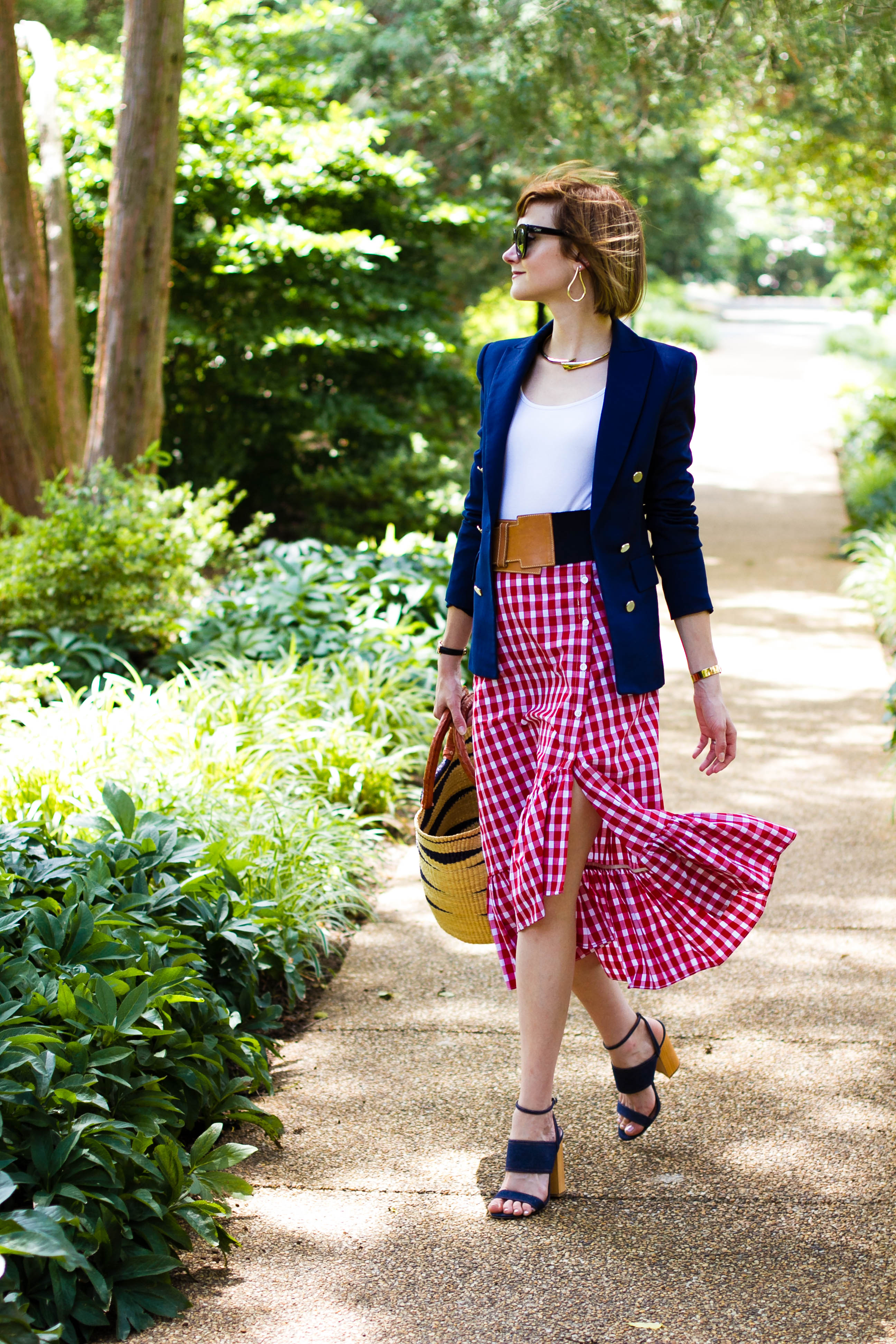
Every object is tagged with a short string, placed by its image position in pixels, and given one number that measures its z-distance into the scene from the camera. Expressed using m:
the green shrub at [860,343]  21.95
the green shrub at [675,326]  23.02
